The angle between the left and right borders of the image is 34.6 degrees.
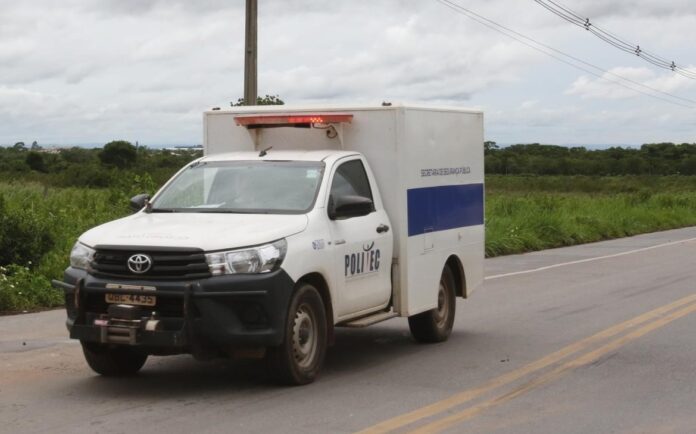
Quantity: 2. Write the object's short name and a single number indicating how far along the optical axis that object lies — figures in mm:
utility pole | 19844
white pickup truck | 7992
